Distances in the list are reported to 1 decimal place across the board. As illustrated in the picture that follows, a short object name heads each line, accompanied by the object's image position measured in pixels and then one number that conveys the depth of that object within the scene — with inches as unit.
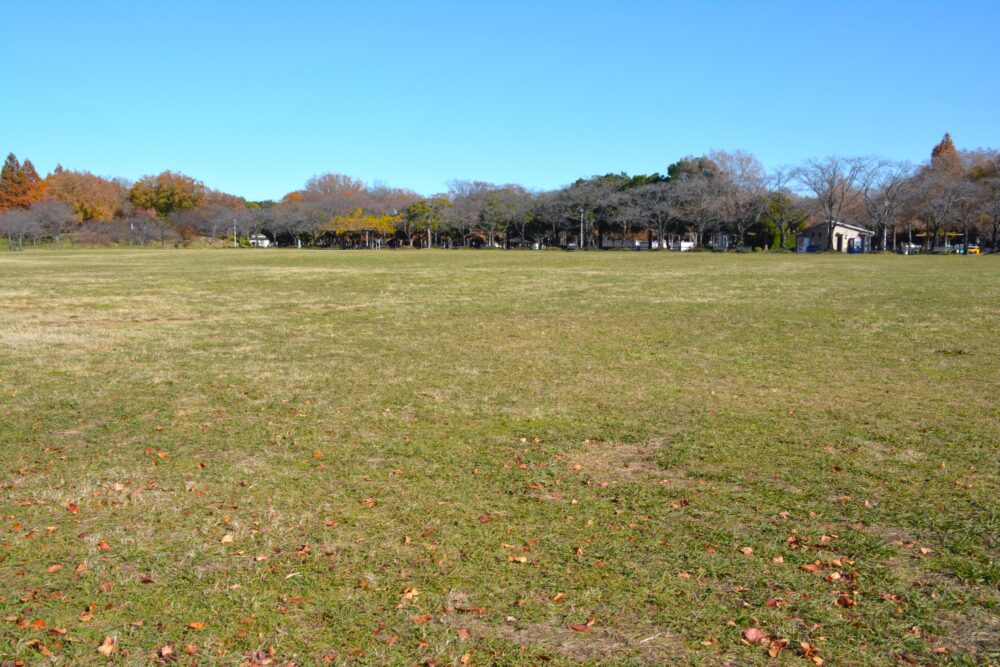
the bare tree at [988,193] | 2883.9
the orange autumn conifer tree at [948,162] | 3415.4
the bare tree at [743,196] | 3297.2
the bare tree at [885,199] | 3093.0
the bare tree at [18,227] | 3393.2
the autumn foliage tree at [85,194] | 3988.7
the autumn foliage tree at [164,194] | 4352.9
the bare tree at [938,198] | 2920.8
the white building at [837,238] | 3412.9
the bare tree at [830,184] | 3147.1
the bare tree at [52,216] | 3604.8
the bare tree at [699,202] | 3324.3
